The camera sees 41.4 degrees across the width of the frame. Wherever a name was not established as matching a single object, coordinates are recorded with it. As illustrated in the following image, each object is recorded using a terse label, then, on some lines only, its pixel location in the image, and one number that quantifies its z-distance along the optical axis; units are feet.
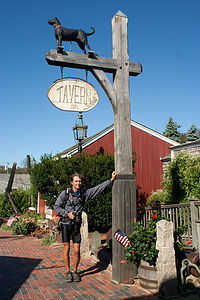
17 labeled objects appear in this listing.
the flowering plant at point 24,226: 32.36
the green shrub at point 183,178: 28.94
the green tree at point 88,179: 29.89
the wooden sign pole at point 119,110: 14.24
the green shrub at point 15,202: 45.70
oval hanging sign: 15.15
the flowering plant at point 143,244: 12.58
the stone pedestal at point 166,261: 11.93
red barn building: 46.62
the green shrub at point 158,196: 36.89
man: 13.70
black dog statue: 15.12
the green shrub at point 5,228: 37.81
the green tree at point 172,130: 127.95
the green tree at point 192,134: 107.45
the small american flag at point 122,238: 13.61
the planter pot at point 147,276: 12.46
